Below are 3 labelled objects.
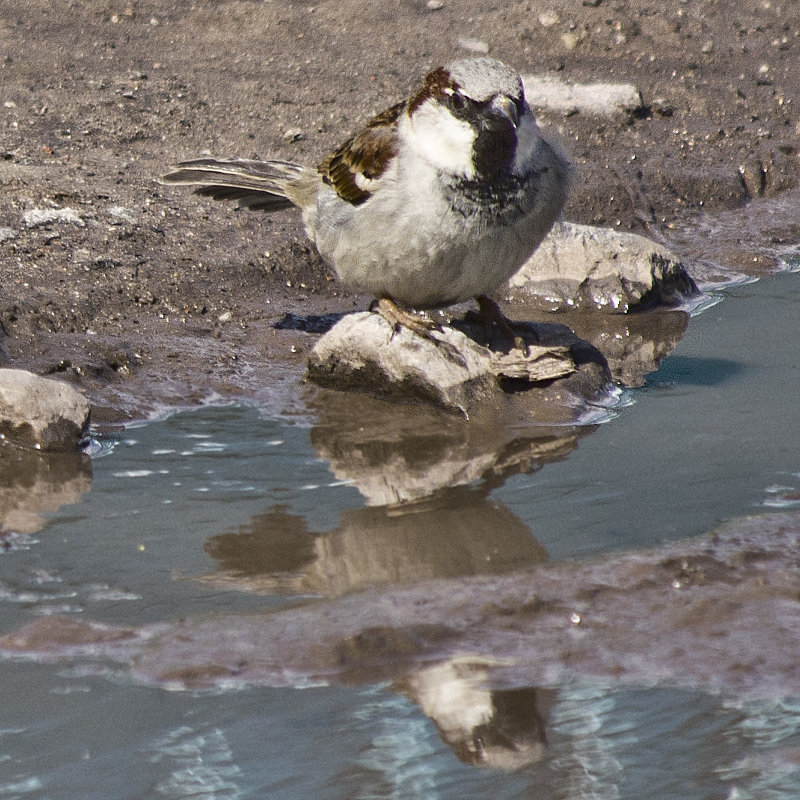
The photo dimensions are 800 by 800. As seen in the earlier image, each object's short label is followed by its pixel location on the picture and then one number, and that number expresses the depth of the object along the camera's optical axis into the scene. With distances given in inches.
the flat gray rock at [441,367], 416.8
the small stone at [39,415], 378.9
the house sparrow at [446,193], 376.2
